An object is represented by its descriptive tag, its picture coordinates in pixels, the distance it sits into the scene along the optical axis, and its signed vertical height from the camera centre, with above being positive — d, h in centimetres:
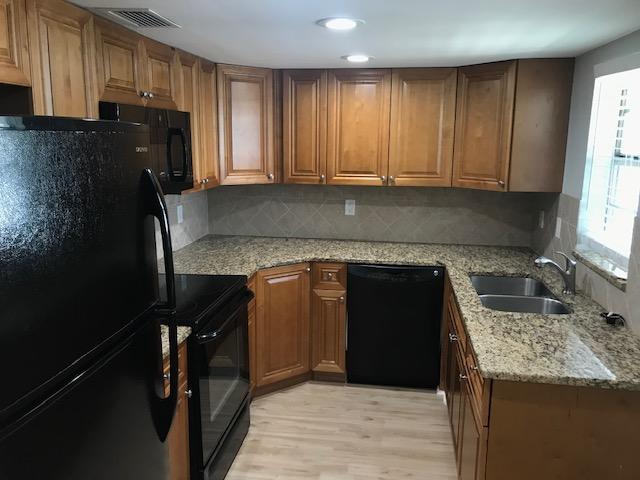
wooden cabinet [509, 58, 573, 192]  302 +17
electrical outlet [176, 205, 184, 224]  350 -44
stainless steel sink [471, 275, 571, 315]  268 -79
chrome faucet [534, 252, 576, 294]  258 -60
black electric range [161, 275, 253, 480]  217 -101
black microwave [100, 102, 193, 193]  225 +2
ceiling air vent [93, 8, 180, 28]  194 +51
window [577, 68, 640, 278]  229 -8
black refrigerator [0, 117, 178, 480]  90 -32
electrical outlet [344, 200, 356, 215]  393 -43
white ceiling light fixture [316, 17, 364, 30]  205 +51
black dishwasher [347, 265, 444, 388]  332 -112
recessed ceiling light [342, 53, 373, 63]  295 +54
